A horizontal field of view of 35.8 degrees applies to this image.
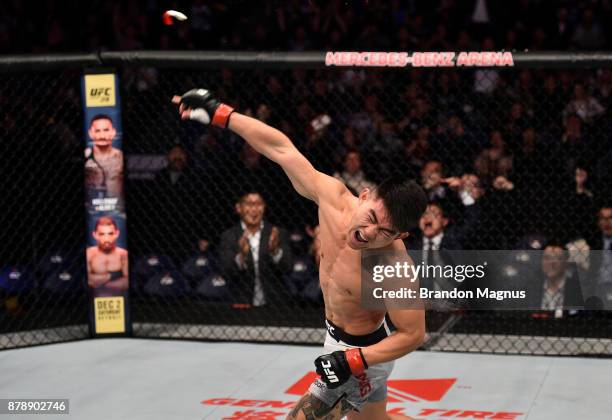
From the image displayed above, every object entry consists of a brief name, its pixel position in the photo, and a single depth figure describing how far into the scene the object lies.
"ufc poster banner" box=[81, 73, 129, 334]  6.04
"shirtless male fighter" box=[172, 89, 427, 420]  3.26
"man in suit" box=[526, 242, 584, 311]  5.60
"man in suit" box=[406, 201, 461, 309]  6.13
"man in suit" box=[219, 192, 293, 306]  6.75
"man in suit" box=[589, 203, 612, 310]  5.58
